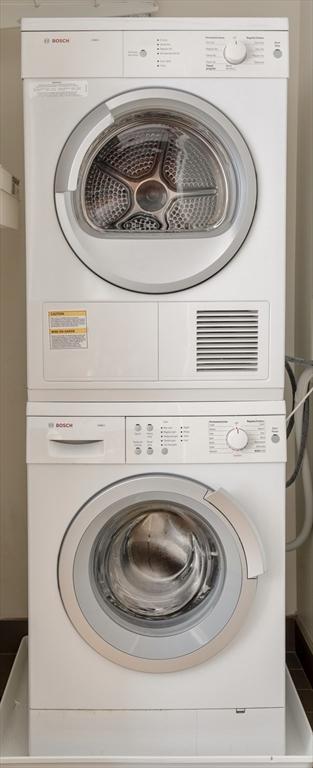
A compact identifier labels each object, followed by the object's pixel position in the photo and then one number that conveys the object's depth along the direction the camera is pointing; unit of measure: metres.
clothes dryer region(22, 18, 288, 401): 1.91
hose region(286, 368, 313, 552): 2.30
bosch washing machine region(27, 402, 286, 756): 1.95
